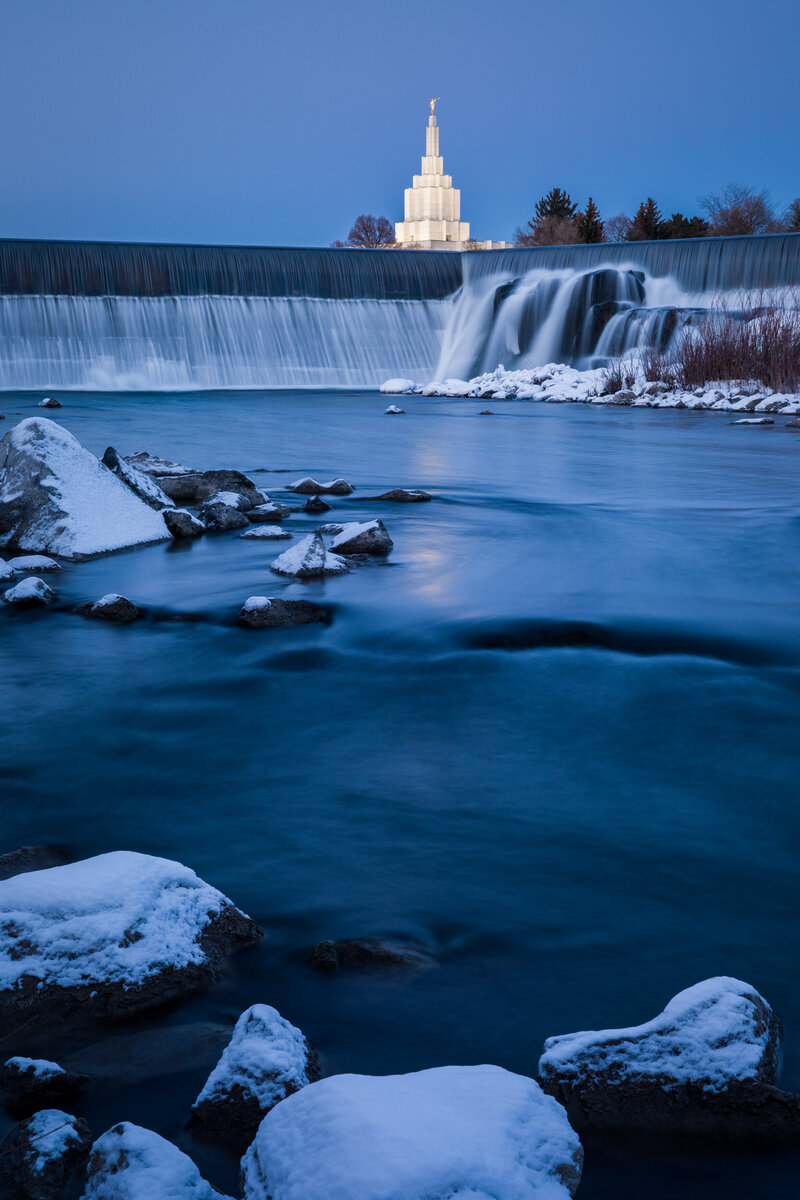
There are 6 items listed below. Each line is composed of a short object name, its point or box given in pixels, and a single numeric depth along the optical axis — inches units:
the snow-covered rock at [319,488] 331.0
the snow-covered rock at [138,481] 256.5
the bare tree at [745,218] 1903.3
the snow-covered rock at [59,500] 240.5
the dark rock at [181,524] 258.5
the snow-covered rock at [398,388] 944.0
